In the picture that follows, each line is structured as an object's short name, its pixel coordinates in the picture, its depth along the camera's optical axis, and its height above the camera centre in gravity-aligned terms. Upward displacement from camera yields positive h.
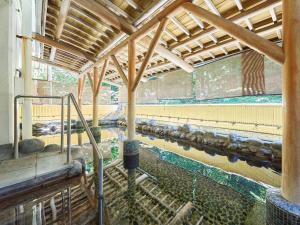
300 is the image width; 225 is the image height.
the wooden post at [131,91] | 4.79 +0.59
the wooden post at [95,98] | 7.84 +0.65
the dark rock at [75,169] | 3.00 -1.03
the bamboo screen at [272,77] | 5.34 +1.07
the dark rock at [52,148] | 3.76 -0.82
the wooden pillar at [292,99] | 1.80 +0.12
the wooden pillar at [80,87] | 10.02 +1.44
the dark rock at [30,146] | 3.62 -0.74
